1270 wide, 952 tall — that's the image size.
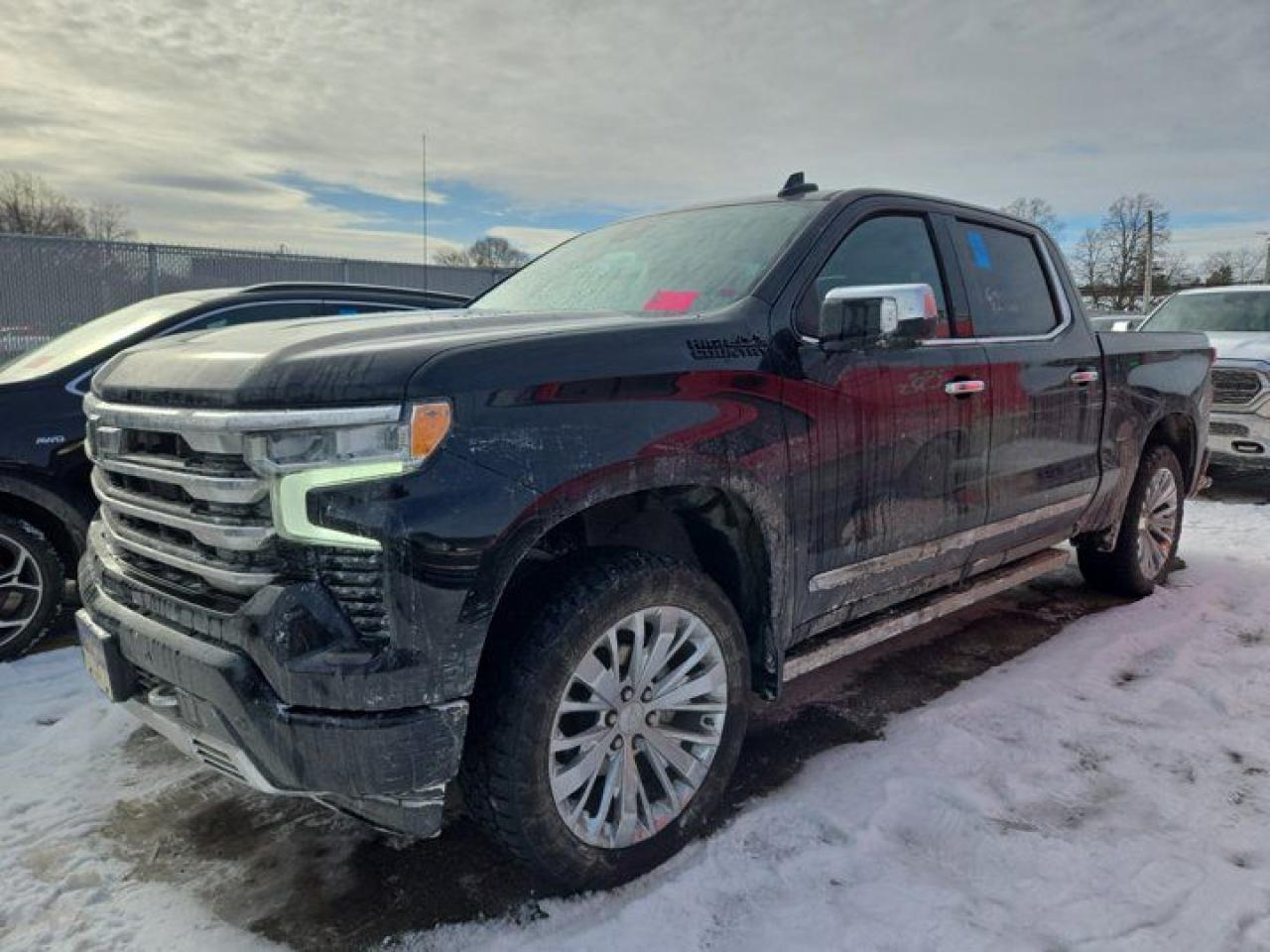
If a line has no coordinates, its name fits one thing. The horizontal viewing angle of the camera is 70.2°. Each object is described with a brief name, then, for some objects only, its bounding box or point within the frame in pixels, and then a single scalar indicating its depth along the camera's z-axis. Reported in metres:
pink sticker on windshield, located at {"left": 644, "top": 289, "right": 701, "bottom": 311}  2.95
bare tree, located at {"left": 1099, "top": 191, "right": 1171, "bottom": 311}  57.94
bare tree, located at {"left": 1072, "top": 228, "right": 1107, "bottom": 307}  60.33
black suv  4.09
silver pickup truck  7.98
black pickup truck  2.02
